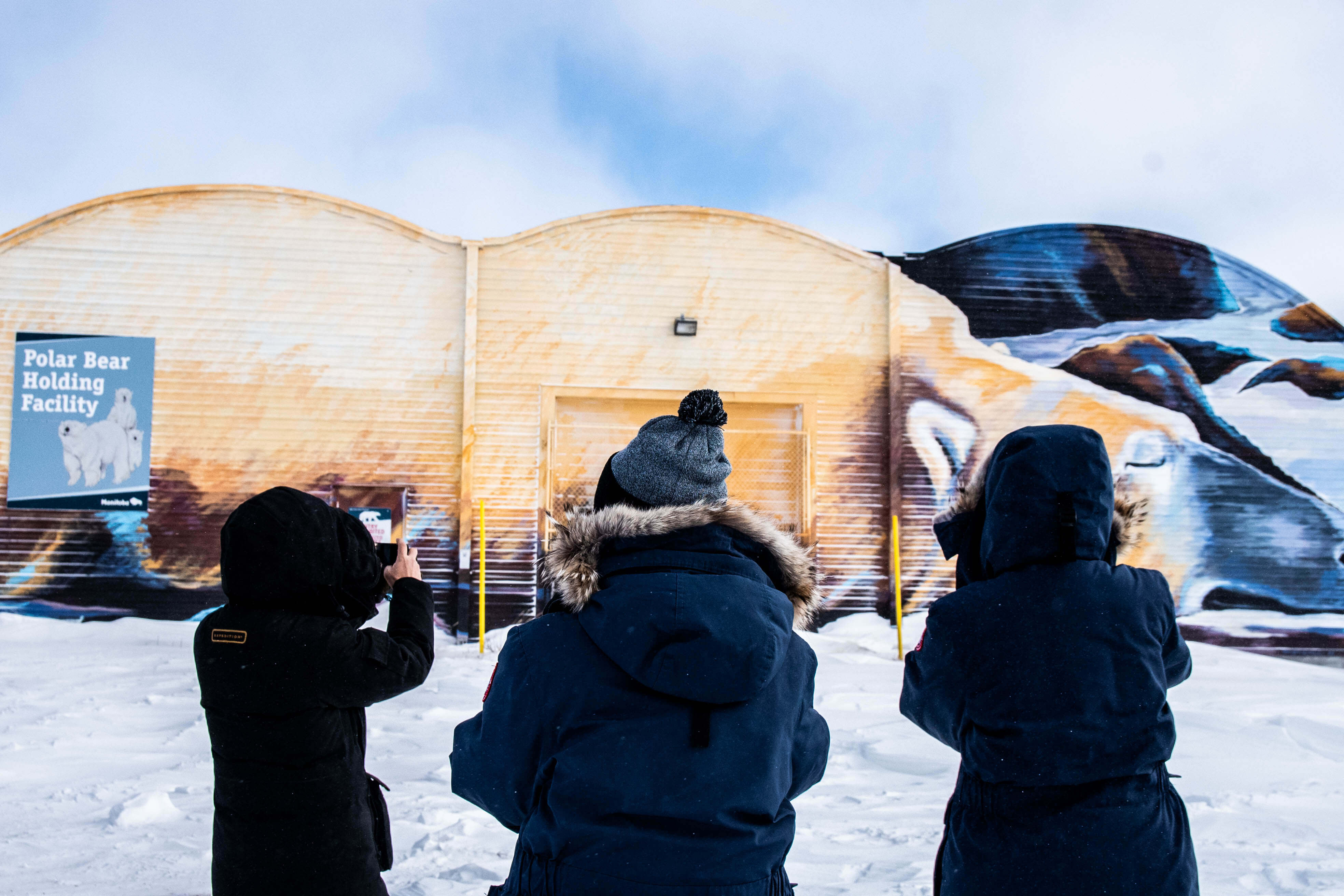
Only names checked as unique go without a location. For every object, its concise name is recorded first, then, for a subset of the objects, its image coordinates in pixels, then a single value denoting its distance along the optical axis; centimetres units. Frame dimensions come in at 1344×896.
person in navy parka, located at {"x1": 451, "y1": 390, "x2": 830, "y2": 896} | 136
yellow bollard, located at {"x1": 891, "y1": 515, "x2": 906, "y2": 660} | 888
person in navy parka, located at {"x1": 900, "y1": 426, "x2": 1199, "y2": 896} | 172
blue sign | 940
